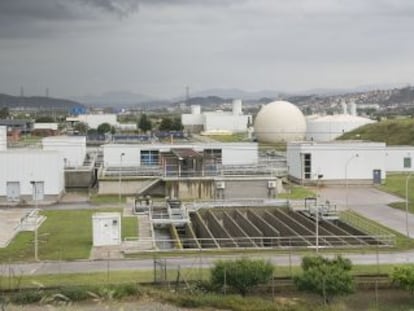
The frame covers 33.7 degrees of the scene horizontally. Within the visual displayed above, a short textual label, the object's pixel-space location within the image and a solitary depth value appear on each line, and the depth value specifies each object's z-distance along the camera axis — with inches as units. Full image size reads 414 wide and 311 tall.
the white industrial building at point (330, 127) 3809.1
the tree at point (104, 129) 4940.9
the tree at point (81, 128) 5039.4
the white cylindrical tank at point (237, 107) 6203.3
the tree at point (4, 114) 7568.9
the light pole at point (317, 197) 1177.4
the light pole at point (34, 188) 1728.2
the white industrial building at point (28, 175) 1849.2
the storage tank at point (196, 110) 6786.4
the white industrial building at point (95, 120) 6205.7
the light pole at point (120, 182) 1960.1
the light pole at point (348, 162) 2173.7
